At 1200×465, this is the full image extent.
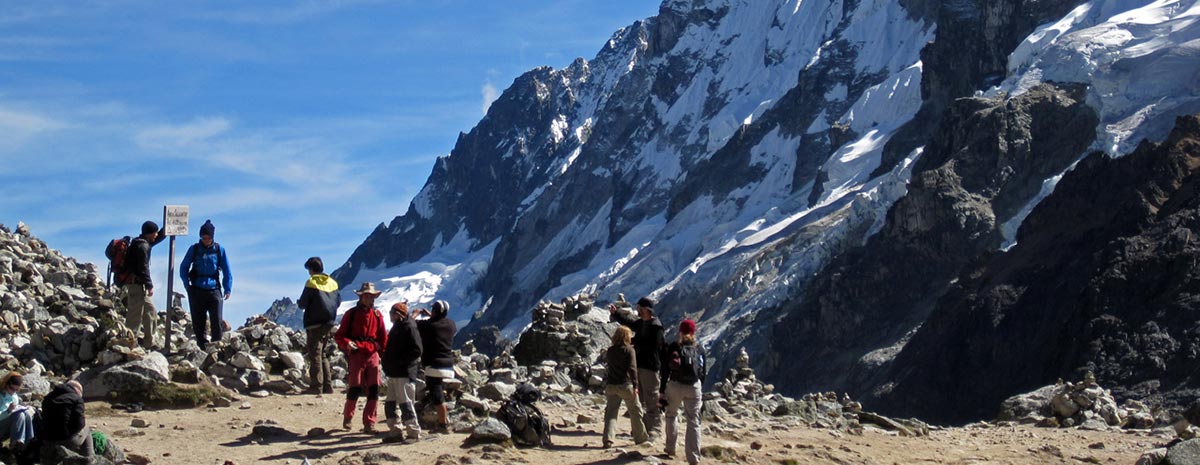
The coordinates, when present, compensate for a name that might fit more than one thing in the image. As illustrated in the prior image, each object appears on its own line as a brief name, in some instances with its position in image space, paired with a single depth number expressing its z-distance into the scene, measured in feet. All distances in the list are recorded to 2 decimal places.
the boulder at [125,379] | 71.77
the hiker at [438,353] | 64.95
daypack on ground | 64.44
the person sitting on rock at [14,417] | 58.08
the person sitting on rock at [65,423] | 56.90
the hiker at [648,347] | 65.05
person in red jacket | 65.72
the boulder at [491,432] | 62.80
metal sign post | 79.15
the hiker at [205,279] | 80.18
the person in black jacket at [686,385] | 62.83
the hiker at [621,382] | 64.18
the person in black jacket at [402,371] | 63.46
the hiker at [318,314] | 72.43
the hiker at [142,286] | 80.48
